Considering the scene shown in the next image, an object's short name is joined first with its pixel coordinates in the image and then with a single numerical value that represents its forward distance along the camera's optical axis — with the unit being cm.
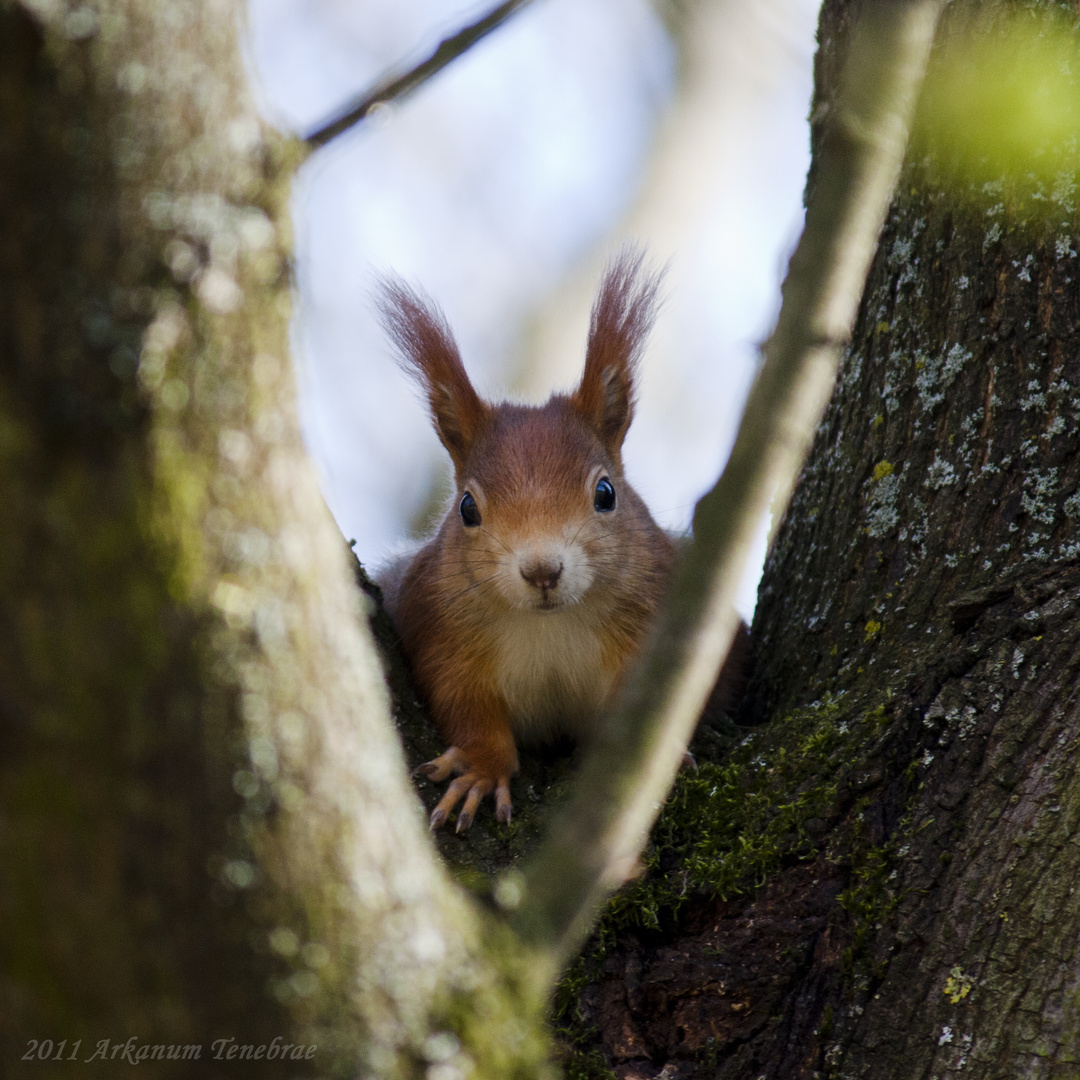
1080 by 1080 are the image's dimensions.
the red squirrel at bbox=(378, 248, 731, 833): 460
